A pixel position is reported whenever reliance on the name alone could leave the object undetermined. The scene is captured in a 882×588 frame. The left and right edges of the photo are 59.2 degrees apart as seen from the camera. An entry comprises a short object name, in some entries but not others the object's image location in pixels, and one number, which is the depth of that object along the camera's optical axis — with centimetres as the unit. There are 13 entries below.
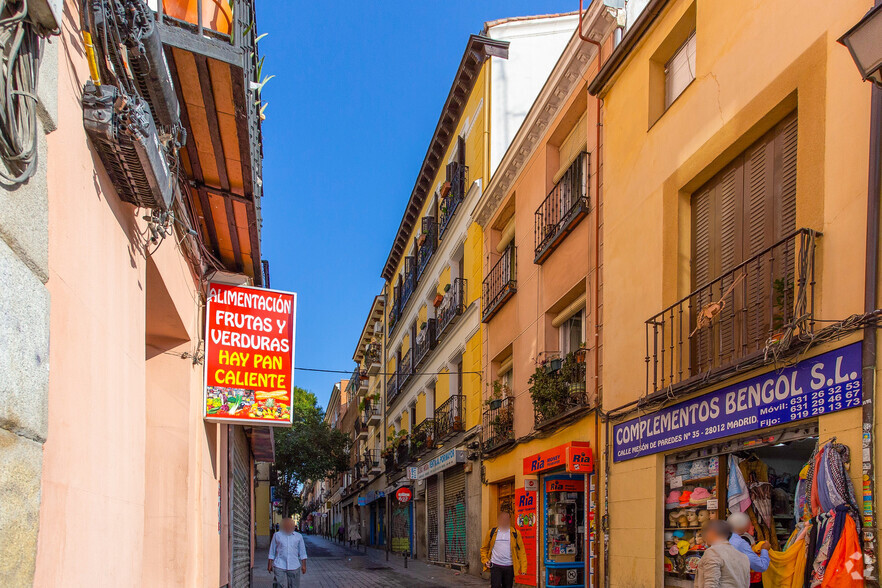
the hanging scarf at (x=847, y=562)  593
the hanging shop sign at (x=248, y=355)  800
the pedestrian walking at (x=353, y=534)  3947
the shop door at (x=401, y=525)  2989
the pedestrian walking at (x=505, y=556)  1085
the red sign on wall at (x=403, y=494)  2491
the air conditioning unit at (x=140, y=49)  376
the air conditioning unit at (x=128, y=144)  359
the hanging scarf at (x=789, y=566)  654
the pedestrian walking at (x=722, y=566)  634
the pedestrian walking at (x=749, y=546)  696
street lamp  455
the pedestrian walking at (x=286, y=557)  1116
